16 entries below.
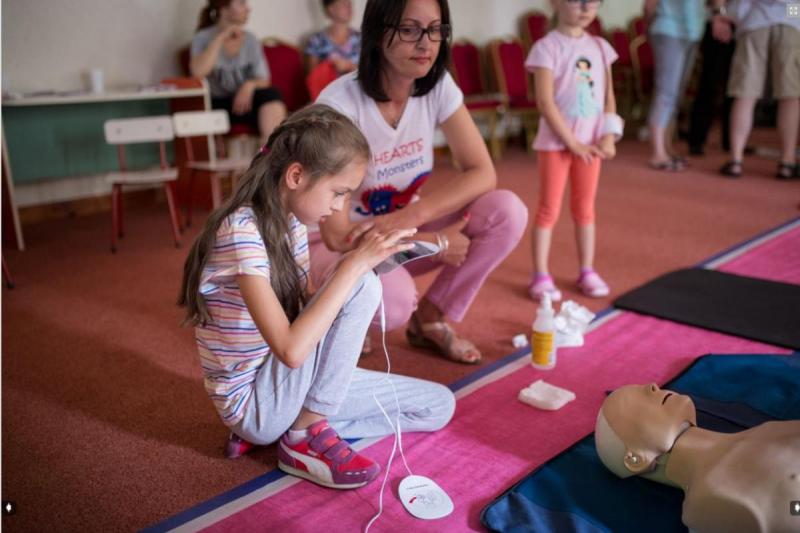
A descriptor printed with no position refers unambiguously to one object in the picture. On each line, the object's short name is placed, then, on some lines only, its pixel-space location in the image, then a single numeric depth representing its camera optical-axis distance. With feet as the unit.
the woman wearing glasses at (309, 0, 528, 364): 5.89
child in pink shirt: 8.33
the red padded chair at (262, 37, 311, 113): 15.02
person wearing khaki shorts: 13.87
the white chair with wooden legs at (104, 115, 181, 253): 10.75
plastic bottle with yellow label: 6.40
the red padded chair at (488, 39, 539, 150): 18.22
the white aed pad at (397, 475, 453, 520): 4.52
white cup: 12.46
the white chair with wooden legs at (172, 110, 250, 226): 11.46
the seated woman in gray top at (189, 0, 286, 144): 13.03
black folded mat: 7.11
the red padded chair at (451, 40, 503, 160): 17.70
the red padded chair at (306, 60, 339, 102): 14.60
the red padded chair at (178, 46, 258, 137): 13.50
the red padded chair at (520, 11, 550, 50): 20.34
